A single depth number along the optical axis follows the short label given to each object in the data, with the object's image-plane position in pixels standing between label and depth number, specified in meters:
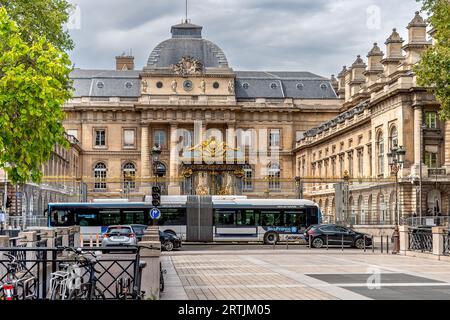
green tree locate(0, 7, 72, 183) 25.89
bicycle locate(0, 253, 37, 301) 12.58
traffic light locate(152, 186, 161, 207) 36.82
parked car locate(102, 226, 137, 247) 35.88
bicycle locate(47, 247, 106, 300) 13.79
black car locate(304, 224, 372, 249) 46.34
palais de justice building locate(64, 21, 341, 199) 106.56
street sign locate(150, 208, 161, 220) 37.56
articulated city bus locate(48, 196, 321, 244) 52.53
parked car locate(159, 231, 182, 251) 43.00
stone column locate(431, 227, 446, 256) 32.19
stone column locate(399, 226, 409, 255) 37.38
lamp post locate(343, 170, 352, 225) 65.32
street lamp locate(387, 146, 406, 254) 38.62
